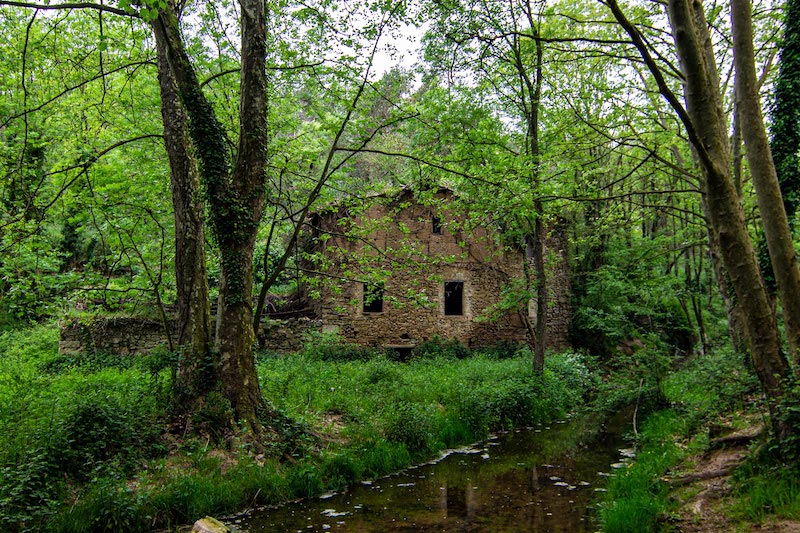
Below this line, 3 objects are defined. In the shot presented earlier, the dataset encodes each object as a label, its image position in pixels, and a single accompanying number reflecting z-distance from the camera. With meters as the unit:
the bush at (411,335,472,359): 17.86
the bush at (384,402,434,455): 8.00
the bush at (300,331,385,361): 16.30
